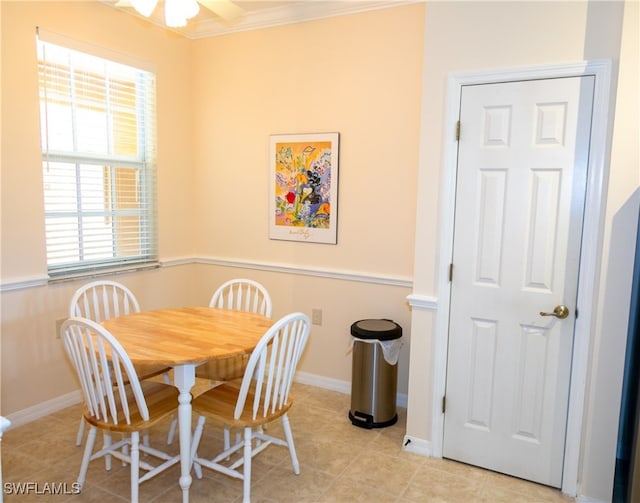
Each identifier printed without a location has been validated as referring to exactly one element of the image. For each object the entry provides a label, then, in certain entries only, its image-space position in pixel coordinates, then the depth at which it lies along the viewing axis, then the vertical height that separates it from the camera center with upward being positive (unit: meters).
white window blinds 3.13 +0.26
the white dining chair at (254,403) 2.17 -1.01
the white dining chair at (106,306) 2.72 -0.74
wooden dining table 2.19 -0.71
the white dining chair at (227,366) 2.73 -0.99
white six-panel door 2.35 -0.31
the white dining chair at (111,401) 2.03 -0.97
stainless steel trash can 3.04 -1.12
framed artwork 3.55 +0.12
